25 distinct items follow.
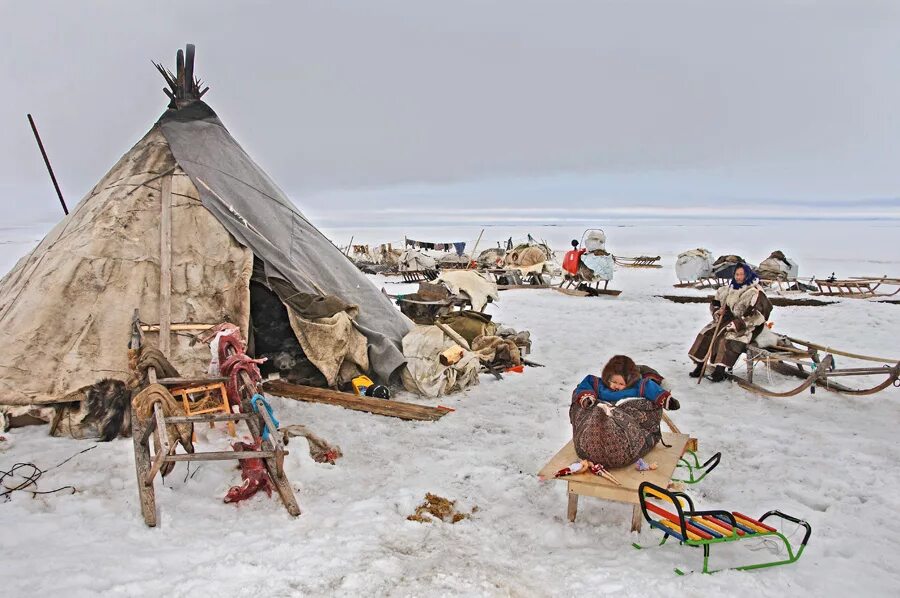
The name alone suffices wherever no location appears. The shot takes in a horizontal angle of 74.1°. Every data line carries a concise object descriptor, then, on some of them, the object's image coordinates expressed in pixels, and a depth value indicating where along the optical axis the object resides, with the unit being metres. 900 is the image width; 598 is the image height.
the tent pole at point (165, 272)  6.05
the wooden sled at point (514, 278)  20.29
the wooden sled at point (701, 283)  18.23
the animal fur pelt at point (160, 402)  4.04
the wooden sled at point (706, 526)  3.37
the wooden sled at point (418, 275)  23.21
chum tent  5.68
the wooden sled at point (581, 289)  16.73
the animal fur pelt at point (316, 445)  4.99
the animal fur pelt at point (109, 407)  5.35
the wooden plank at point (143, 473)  3.69
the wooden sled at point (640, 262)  27.06
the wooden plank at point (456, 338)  7.78
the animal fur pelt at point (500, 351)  8.23
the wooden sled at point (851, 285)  15.83
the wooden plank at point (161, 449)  3.58
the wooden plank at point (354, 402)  6.17
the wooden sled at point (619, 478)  3.74
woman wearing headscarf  7.39
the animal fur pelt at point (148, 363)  5.14
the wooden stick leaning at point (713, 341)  7.62
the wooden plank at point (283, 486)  3.97
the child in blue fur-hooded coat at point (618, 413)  3.95
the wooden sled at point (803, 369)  6.25
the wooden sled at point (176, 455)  3.67
